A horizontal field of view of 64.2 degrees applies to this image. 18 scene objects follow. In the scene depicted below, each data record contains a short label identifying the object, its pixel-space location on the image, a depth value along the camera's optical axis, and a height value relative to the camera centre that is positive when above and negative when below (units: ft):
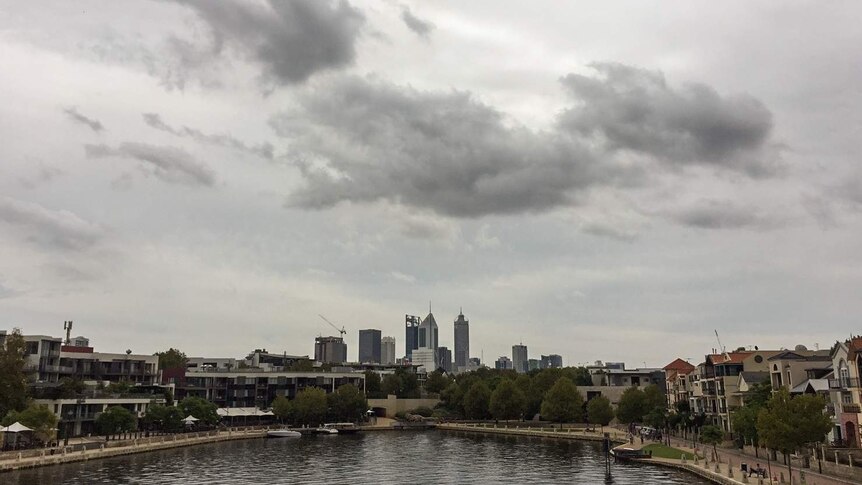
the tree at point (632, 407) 474.08 -16.65
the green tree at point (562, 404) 509.76 -15.57
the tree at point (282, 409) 575.79 -19.59
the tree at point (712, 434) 311.47 -23.29
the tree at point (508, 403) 563.48 -15.76
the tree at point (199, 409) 478.59 -15.96
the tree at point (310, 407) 574.56 -18.02
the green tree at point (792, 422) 215.51 -12.70
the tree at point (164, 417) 440.86 -19.36
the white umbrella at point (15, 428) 298.35 -17.30
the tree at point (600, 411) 492.95 -19.98
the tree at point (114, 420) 393.50 -19.30
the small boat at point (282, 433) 520.42 -36.15
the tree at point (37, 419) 320.29 -14.79
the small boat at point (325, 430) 554.46 -35.76
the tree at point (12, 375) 331.36 +5.94
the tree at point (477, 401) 599.57 -14.85
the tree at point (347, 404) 600.39 -16.45
